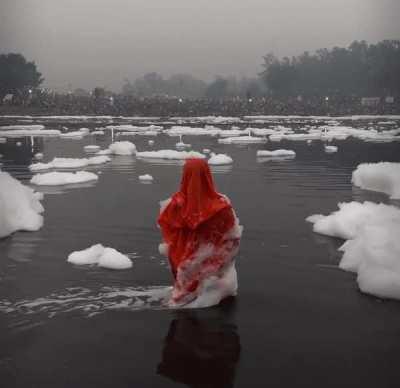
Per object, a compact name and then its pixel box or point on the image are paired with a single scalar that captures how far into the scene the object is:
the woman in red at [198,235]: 5.10
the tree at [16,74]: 69.00
